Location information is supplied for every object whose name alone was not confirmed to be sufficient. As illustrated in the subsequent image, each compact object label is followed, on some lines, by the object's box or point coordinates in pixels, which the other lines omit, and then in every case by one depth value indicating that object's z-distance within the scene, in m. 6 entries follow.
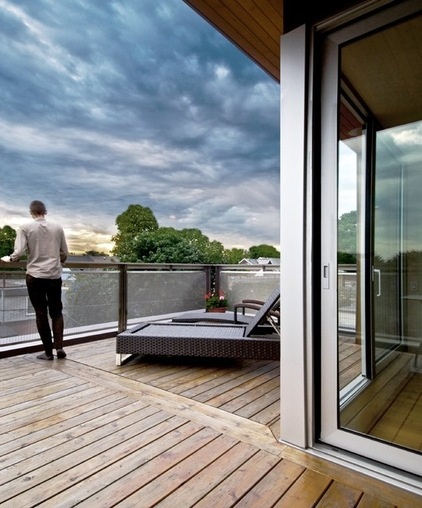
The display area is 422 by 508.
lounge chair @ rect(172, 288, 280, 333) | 3.28
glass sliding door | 1.81
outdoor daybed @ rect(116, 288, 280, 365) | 3.23
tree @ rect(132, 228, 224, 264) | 10.26
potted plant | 6.02
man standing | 3.56
